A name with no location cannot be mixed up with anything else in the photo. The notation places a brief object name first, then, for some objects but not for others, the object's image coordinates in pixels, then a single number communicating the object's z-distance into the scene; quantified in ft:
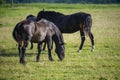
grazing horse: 65.09
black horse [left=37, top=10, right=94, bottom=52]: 84.33
